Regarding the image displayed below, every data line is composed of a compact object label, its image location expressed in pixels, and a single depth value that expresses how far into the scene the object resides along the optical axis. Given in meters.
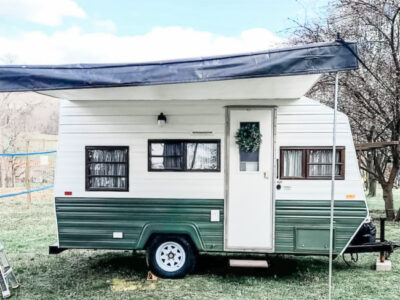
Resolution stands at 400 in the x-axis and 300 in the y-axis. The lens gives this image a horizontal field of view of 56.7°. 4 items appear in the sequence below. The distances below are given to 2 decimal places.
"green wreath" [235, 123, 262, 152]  4.52
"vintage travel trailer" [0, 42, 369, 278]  4.52
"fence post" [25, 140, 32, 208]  9.38
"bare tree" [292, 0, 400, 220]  8.30
